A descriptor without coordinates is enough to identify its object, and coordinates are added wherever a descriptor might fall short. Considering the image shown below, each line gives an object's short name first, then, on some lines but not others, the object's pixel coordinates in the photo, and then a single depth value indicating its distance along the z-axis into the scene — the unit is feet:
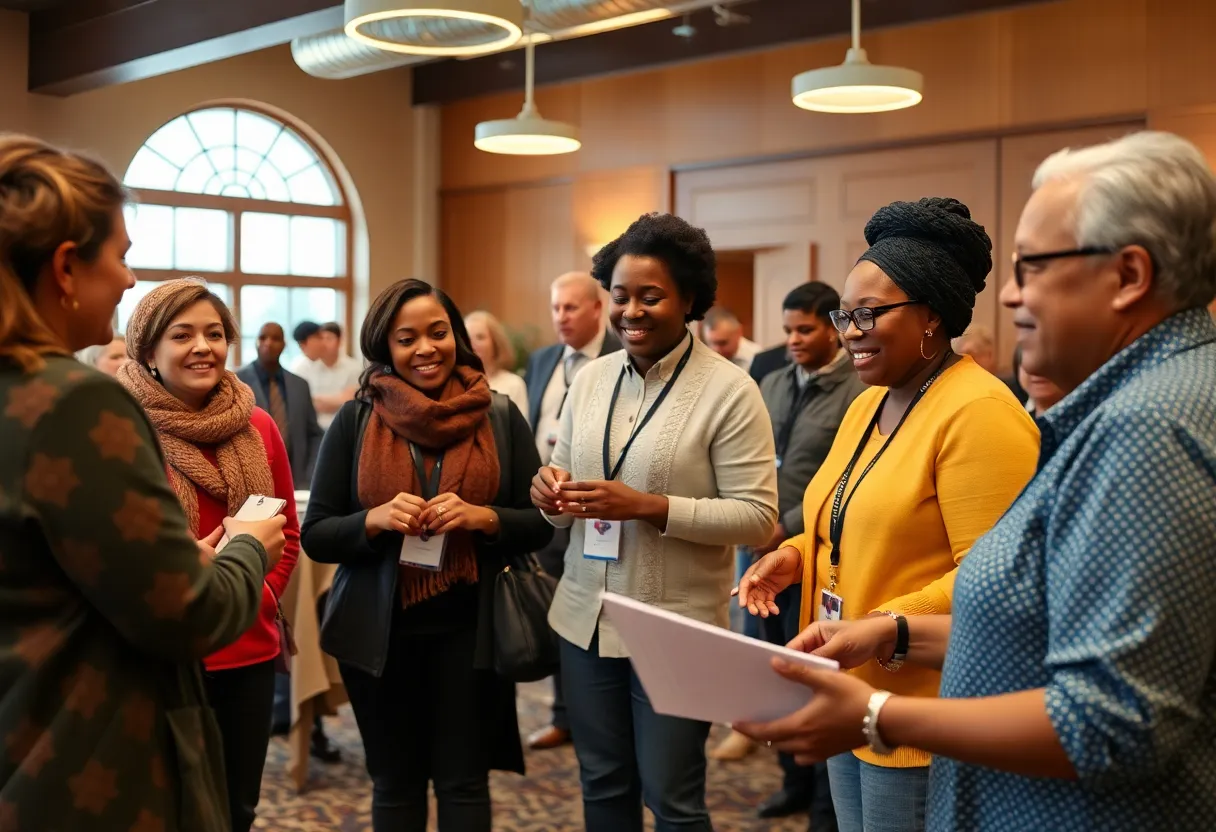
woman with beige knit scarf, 8.57
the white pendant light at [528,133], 22.12
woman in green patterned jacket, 4.50
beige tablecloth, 13.56
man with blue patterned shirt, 3.64
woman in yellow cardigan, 6.13
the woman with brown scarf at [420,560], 8.91
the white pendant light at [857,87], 18.16
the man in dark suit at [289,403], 19.58
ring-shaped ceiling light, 13.29
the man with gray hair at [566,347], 16.72
